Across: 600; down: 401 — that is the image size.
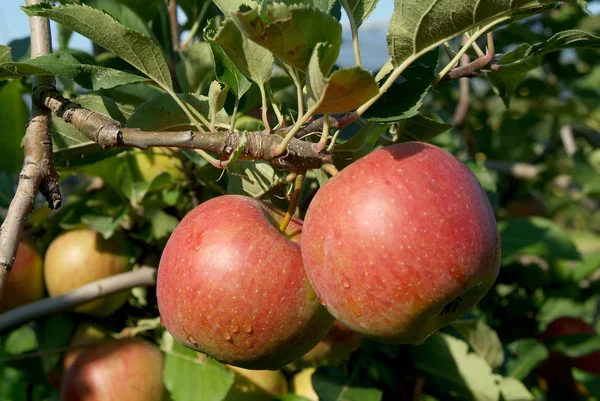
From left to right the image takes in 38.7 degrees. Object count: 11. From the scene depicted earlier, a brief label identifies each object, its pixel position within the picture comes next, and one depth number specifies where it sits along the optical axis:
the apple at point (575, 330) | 0.77
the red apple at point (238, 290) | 0.33
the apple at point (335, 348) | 0.48
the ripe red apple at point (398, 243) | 0.31
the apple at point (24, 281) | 0.53
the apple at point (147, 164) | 0.55
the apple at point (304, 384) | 0.54
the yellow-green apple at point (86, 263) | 0.53
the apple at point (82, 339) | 0.54
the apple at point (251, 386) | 0.51
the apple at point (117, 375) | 0.50
